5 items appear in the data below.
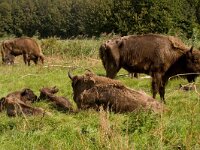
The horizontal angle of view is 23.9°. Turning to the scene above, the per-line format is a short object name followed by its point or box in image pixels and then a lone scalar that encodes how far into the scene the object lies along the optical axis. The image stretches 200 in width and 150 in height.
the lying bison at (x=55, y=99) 10.89
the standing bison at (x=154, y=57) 12.34
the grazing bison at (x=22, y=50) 26.98
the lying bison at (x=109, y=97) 9.35
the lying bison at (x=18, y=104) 9.69
